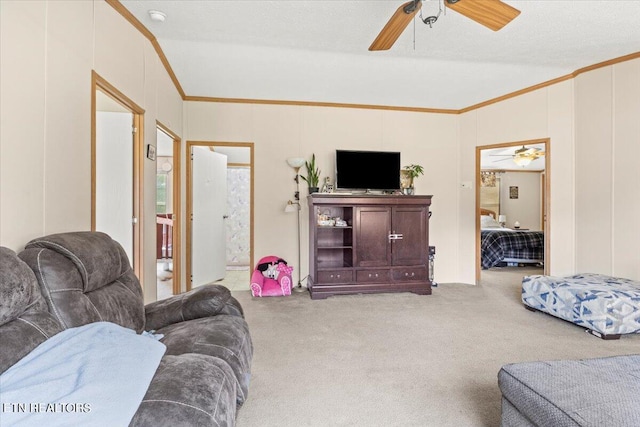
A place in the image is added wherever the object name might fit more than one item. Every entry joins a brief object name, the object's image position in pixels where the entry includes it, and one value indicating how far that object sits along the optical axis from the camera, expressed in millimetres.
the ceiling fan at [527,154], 6208
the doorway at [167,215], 4074
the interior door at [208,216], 4312
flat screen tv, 4297
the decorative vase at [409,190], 4352
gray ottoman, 1063
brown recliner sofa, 999
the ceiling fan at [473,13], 1798
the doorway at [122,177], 2689
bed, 5895
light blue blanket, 838
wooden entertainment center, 3926
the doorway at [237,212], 5941
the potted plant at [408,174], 4523
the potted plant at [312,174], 4328
